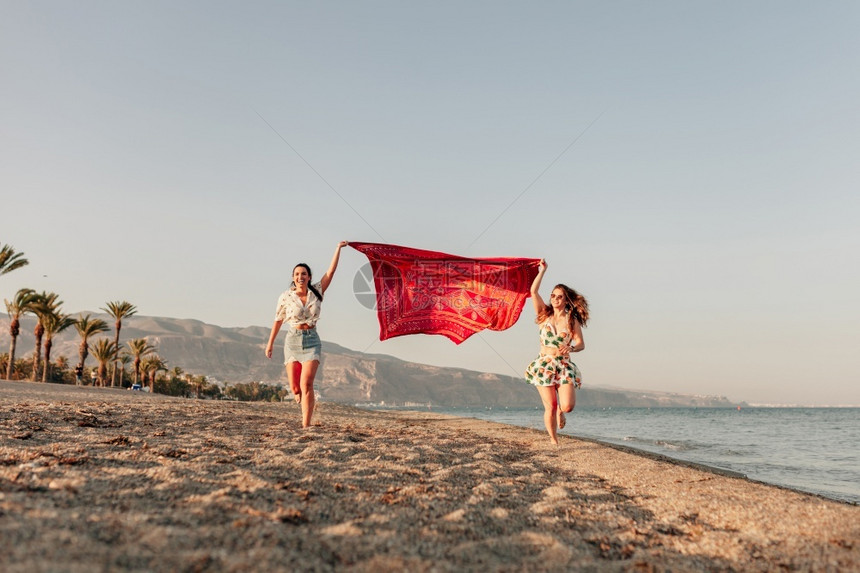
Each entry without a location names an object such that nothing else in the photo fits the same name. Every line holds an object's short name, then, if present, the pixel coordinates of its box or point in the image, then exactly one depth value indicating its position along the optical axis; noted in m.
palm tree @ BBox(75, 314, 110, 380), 45.38
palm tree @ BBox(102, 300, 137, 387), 48.94
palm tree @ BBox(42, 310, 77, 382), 41.19
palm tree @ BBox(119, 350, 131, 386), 61.69
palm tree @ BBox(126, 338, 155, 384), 55.28
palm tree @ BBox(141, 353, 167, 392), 59.89
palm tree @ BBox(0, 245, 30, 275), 31.09
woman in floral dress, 8.40
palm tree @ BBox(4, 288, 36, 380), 38.03
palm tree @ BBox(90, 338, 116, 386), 48.96
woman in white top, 8.49
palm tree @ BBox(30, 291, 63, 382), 39.50
